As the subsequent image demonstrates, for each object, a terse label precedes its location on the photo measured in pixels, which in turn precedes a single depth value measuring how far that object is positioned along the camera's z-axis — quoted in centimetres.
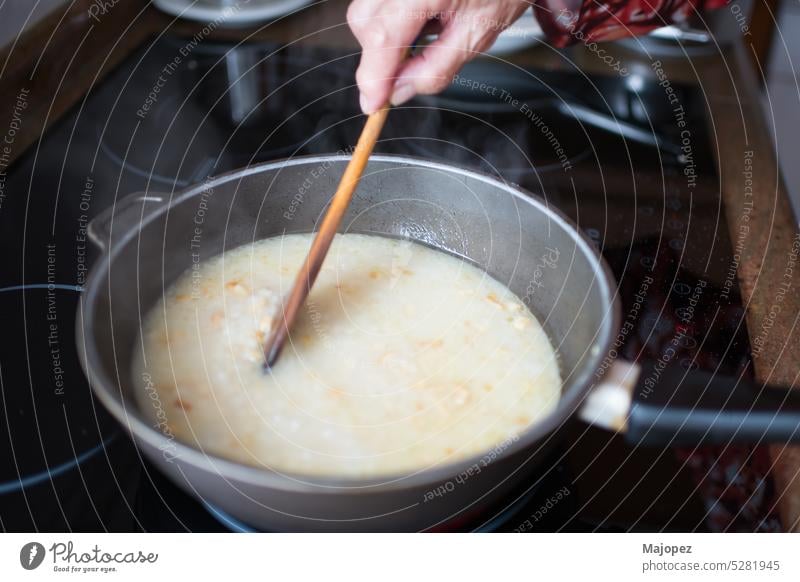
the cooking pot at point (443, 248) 31
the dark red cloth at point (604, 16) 62
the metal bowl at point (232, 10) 57
